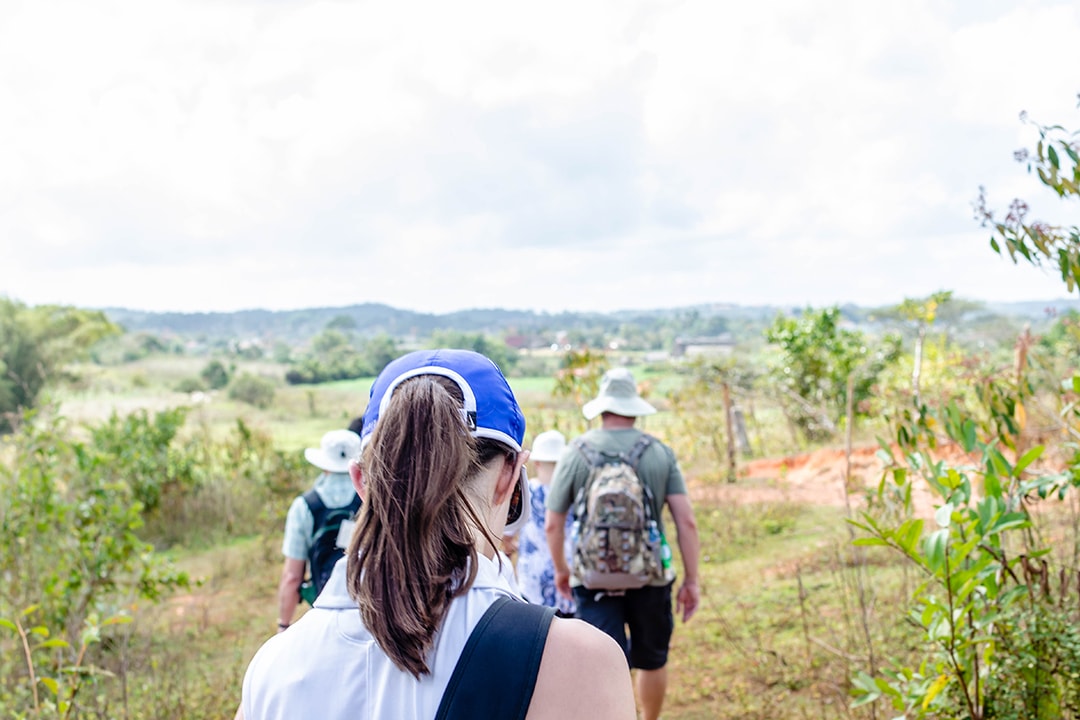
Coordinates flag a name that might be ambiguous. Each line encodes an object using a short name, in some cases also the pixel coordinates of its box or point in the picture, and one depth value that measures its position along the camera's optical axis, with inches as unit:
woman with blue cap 40.6
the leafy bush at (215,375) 1542.2
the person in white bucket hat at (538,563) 165.8
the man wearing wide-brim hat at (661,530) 148.3
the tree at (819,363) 667.4
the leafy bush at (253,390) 1322.7
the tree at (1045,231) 100.3
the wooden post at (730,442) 483.2
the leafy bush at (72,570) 181.6
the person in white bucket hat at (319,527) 156.3
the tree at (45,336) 1257.4
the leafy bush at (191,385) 1492.4
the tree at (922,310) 570.6
